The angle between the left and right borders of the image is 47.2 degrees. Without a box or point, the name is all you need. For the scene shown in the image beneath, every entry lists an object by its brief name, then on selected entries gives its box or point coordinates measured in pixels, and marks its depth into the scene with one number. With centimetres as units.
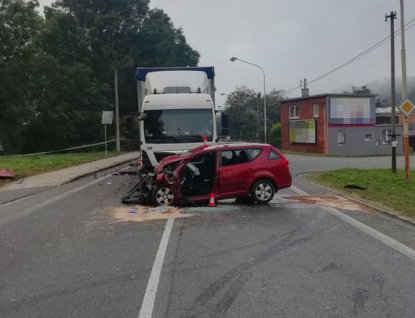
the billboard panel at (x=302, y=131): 4841
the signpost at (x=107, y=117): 2773
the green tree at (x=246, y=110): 8300
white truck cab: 1413
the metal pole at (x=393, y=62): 2092
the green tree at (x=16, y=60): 3744
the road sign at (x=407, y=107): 1606
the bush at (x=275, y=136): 6093
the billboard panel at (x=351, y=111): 4606
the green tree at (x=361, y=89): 8975
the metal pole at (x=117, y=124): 3995
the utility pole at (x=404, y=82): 1675
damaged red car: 1066
